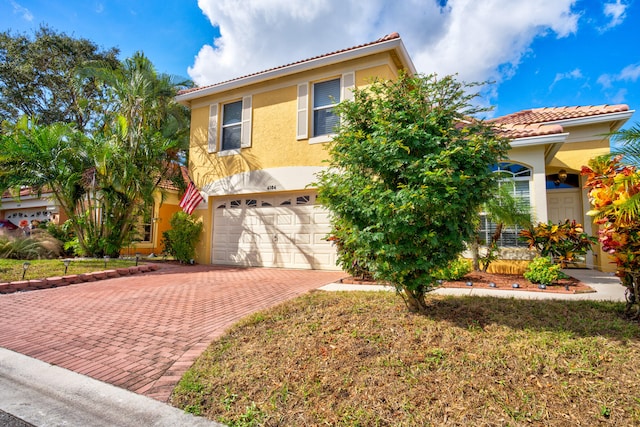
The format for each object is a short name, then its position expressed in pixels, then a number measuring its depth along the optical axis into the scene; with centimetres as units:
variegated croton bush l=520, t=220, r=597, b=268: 720
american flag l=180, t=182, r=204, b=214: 1144
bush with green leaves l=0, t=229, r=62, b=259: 1153
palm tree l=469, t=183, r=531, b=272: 704
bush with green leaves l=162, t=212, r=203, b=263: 1147
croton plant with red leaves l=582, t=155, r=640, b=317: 361
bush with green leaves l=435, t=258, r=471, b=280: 690
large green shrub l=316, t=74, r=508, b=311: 355
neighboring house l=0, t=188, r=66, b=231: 1692
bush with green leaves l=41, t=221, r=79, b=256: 1194
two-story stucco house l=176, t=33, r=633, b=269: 934
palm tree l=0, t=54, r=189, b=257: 1052
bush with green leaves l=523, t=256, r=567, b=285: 655
